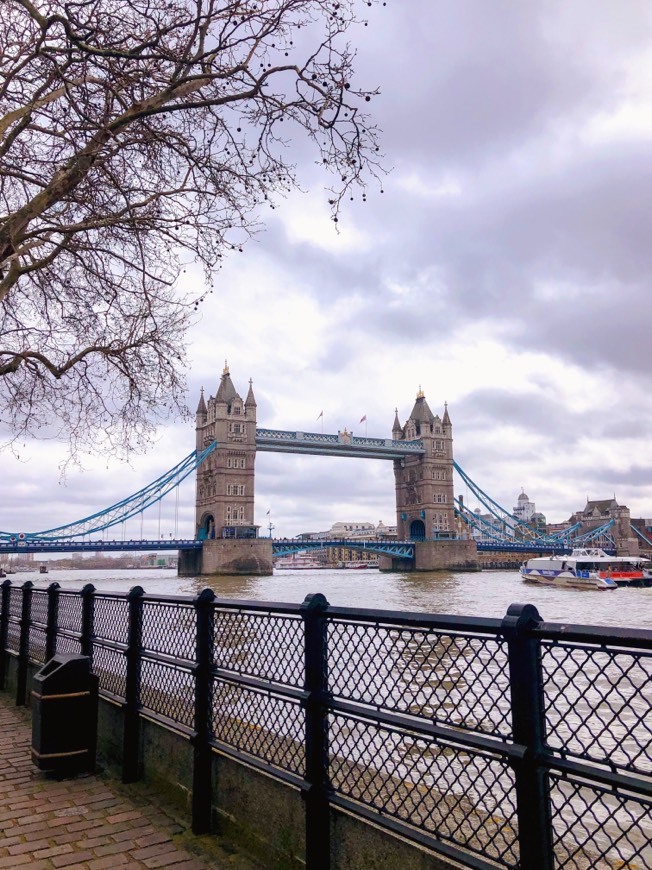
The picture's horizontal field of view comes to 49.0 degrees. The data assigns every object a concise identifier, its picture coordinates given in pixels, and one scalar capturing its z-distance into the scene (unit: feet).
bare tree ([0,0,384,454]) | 16.43
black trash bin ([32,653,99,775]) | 14.61
